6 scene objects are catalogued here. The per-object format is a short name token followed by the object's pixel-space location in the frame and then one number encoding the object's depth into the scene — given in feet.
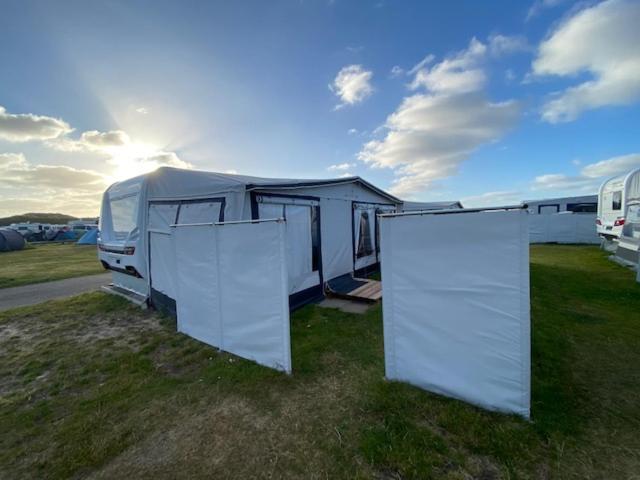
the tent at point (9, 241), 62.13
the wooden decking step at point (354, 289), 19.55
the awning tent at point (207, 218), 16.07
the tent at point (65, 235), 98.32
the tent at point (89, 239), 76.79
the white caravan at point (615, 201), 31.94
